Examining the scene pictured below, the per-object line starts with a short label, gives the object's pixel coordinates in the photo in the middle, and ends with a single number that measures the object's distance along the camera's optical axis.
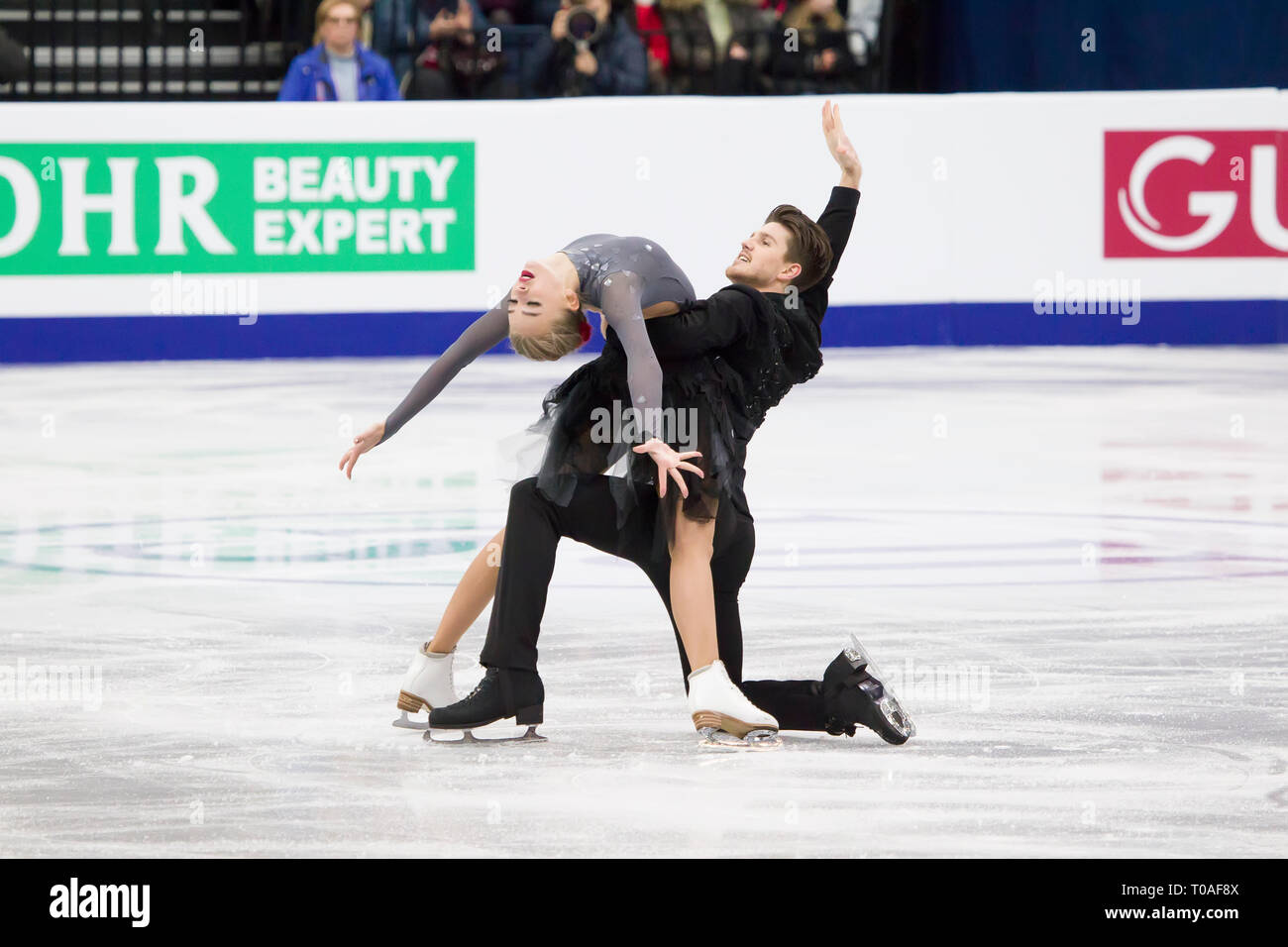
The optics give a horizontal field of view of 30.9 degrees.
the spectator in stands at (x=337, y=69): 13.09
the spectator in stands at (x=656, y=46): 14.14
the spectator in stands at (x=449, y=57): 13.49
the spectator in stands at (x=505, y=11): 14.23
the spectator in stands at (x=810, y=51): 14.02
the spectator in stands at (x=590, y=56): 13.67
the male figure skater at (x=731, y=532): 4.77
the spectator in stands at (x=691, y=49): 14.04
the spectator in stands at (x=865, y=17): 14.66
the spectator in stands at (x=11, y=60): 12.84
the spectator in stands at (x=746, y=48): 13.98
